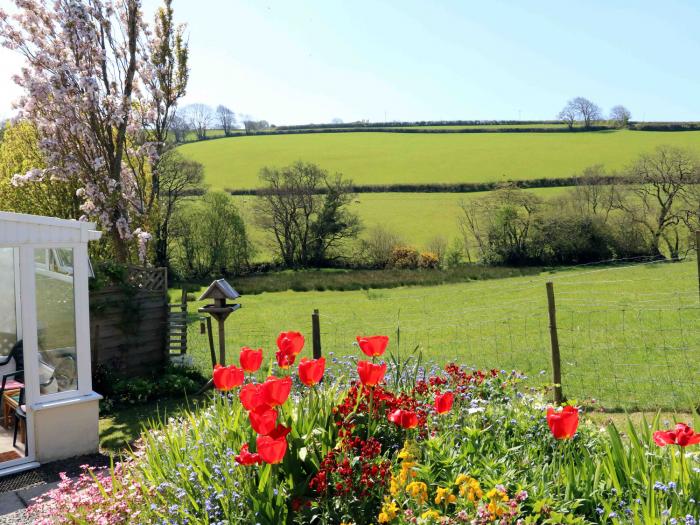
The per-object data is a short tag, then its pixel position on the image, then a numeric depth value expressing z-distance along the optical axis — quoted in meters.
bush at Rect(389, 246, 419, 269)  30.28
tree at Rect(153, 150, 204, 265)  29.12
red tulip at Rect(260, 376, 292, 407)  3.06
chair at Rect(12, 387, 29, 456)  7.03
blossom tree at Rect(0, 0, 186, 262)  11.78
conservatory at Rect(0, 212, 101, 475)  6.84
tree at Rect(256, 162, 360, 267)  32.06
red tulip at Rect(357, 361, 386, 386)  3.29
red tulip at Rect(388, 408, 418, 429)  2.97
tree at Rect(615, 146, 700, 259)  29.41
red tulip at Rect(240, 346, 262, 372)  3.85
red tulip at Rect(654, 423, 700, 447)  2.67
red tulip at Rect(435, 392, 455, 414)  3.19
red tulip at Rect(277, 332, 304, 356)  3.82
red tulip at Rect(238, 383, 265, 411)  3.01
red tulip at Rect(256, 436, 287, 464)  2.69
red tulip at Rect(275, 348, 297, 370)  3.78
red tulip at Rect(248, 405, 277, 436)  2.85
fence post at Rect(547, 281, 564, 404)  7.46
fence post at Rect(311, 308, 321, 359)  7.94
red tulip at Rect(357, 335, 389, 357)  3.54
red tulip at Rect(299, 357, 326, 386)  3.35
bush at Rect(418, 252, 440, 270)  30.06
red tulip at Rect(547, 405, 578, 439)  2.82
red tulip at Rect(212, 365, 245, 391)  3.60
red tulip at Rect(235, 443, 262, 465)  2.78
